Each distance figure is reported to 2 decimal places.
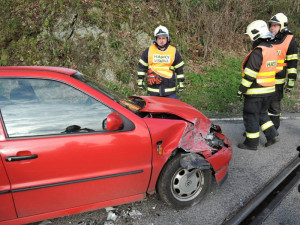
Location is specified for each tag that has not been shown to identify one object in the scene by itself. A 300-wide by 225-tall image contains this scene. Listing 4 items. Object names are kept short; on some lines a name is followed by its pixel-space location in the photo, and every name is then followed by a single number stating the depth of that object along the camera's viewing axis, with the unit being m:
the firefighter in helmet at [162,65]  4.48
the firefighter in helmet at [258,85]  3.85
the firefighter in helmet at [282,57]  4.57
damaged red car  2.12
